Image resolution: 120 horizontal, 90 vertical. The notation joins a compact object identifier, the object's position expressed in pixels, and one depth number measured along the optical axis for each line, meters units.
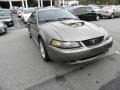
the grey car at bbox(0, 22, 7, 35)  8.66
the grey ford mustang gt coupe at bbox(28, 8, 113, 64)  3.03
